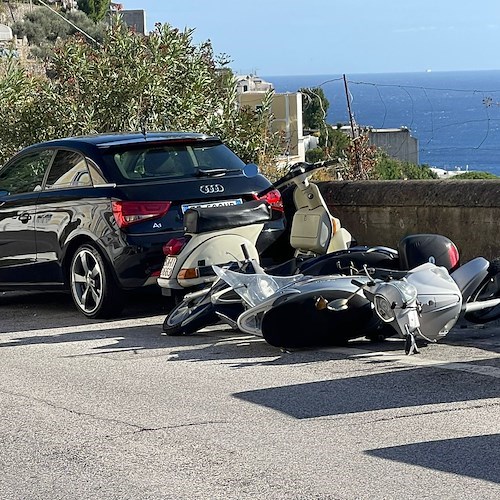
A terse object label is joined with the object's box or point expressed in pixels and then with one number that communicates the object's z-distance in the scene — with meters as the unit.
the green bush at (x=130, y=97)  15.90
